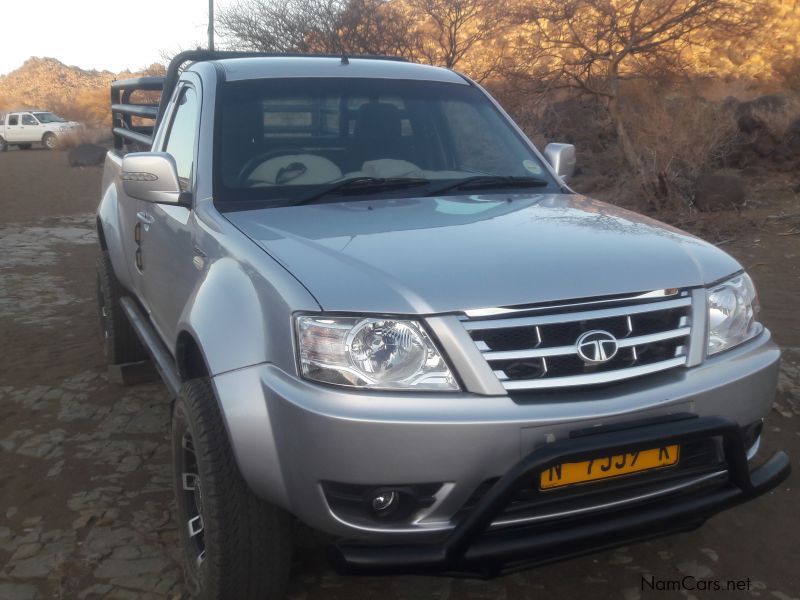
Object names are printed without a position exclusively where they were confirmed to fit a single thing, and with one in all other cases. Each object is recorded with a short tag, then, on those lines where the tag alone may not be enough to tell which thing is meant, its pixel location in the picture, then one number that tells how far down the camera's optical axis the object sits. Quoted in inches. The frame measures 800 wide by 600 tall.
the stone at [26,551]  116.4
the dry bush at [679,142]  441.4
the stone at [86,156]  1045.2
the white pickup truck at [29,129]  1460.4
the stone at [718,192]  424.5
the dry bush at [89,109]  2075.5
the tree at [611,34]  581.0
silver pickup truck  80.2
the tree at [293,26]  848.9
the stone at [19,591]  106.9
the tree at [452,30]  783.1
